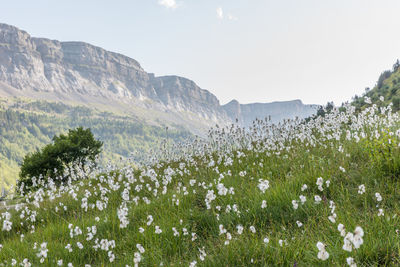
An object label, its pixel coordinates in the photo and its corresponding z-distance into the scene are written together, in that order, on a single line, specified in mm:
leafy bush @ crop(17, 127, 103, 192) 25141
